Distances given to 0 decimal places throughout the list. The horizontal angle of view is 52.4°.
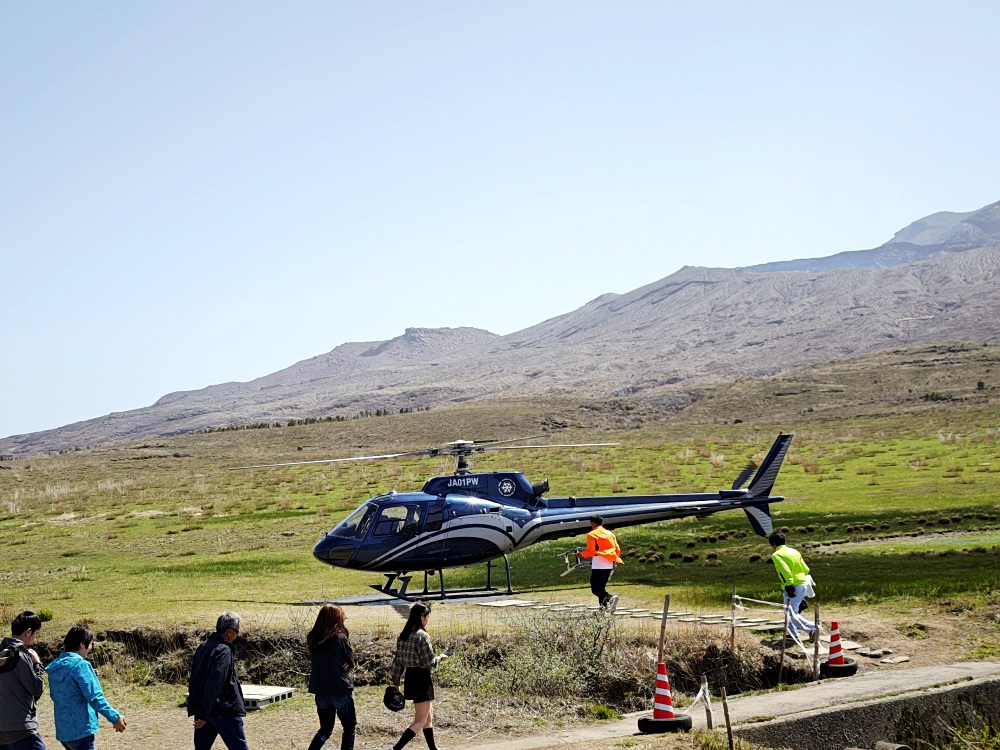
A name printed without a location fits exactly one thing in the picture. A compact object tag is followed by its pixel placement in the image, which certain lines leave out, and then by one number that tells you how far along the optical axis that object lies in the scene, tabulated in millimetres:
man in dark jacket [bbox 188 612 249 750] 9586
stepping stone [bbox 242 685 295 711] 14031
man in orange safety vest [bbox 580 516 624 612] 17031
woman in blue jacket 9383
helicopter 19453
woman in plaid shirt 10875
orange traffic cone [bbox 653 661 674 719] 12344
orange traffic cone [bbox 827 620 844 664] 14805
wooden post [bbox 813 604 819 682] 14570
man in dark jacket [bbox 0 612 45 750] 9234
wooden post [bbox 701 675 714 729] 11395
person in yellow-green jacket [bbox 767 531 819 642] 15188
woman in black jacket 10406
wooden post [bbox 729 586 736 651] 15125
